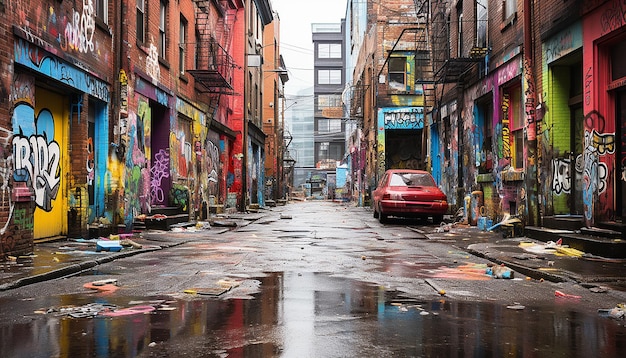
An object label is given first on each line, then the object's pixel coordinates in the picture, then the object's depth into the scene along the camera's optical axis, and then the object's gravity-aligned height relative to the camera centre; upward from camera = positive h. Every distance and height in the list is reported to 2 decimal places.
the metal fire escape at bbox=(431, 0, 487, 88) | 16.80 +4.42
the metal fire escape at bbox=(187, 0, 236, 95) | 20.32 +5.19
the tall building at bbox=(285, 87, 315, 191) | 85.44 +8.12
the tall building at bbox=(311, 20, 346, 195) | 79.38 +14.42
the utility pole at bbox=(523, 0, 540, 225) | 13.06 +1.46
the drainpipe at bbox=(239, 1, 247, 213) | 27.45 +2.37
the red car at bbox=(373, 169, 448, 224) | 18.25 -0.23
